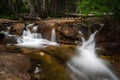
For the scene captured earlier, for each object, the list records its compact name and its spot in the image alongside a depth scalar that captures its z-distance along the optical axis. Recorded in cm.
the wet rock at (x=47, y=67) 350
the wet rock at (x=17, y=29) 625
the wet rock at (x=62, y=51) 443
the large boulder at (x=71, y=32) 582
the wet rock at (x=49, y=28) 598
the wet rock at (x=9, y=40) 558
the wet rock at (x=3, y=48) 460
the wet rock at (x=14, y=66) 324
